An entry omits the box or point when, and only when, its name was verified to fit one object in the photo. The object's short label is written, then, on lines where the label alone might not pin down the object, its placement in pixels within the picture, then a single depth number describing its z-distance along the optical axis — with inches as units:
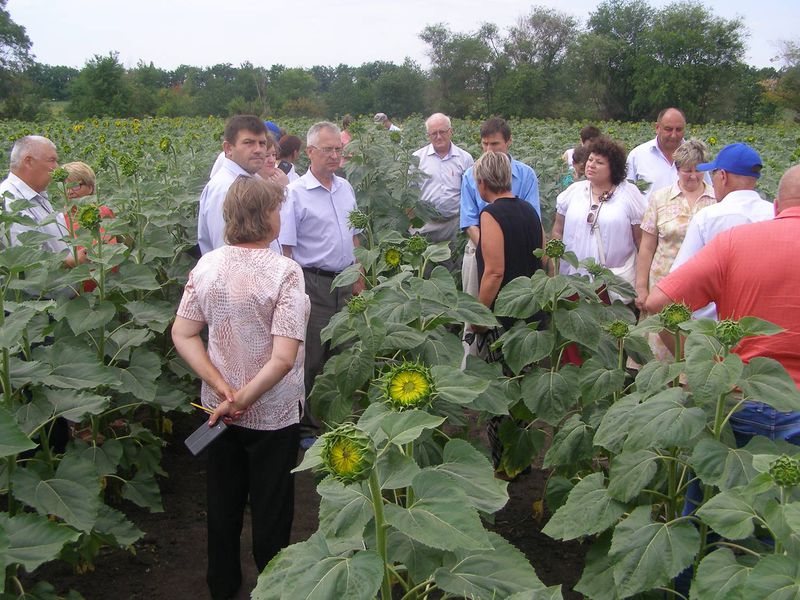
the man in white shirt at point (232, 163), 167.8
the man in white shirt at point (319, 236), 188.7
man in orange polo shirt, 92.9
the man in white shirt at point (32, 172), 163.8
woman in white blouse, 185.8
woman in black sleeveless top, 158.1
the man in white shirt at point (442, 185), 254.7
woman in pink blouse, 110.7
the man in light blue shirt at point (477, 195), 209.0
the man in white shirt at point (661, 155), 232.4
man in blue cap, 138.0
